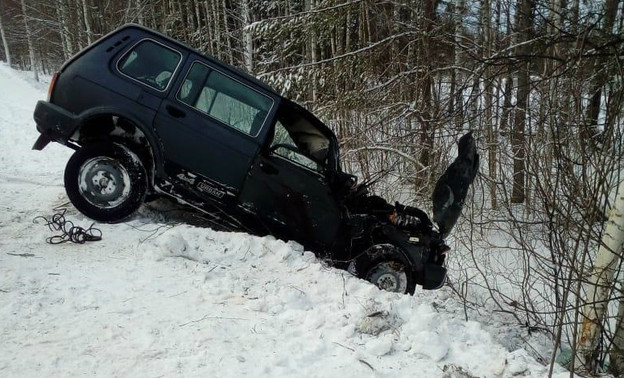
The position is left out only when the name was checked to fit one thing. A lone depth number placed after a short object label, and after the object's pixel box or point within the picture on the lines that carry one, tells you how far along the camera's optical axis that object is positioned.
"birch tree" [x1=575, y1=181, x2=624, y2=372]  3.60
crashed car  4.93
